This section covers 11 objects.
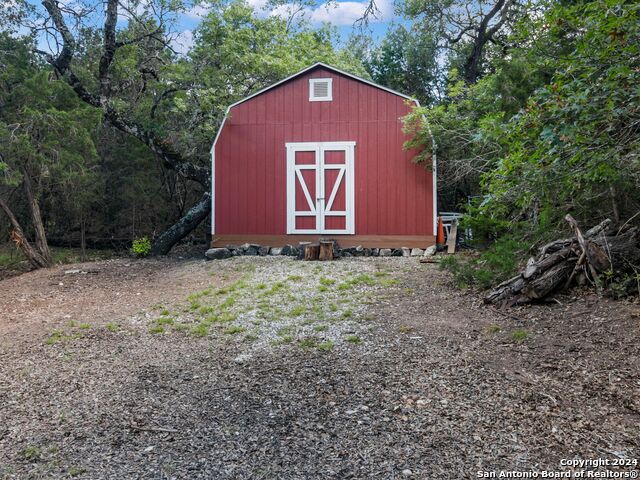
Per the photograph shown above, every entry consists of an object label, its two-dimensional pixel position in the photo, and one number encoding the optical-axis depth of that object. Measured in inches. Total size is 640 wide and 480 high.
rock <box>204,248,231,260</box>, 402.6
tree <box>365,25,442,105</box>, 729.0
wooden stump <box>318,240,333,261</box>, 379.9
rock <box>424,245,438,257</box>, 395.4
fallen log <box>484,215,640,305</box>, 189.6
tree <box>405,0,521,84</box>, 549.0
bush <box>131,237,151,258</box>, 456.8
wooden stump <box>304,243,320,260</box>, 378.6
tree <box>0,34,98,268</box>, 336.8
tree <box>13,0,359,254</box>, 446.0
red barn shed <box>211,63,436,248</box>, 414.9
